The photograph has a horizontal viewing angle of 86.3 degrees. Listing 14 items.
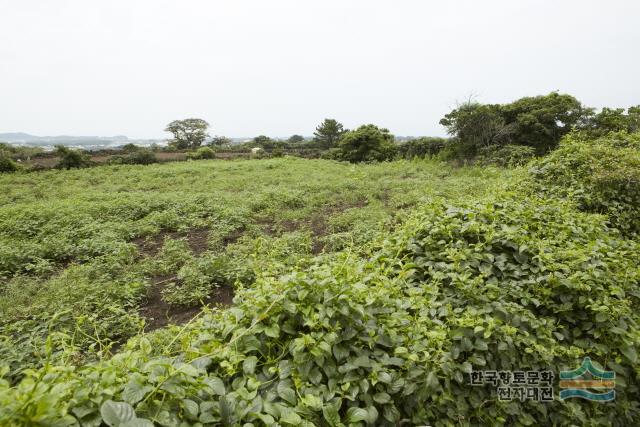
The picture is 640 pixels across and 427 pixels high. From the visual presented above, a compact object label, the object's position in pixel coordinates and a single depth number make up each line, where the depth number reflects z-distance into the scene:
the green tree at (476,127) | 15.93
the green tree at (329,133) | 32.06
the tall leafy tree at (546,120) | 15.25
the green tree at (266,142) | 32.51
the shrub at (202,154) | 22.20
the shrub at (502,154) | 13.86
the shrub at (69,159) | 16.33
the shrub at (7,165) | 14.98
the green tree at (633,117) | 11.55
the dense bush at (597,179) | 4.11
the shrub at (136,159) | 18.75
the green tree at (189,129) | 37.66
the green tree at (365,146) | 20.92
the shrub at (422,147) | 20.12
